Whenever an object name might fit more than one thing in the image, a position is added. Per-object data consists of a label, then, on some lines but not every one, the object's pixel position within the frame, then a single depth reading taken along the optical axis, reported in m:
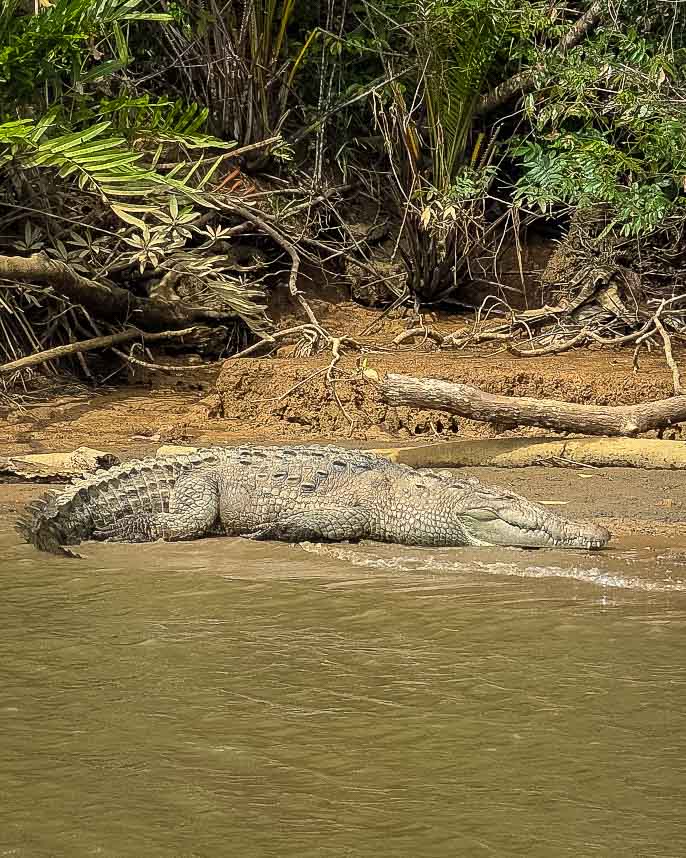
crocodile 10.78
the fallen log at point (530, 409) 13.37
